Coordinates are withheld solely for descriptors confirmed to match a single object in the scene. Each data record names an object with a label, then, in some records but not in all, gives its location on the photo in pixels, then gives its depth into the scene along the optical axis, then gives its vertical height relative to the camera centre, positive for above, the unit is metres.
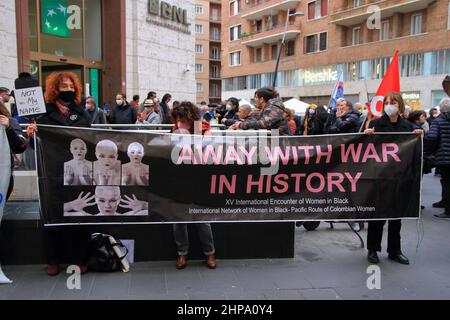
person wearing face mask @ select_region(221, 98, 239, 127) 10.76 +0.43
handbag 4.70 -1.41
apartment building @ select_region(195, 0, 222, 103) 75.50 +13.81
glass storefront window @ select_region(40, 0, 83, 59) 12.89 +2.96
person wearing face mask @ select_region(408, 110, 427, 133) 9.30 +0.23
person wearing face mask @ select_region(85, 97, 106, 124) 9.84 +0.34
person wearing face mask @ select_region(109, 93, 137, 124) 10.69 +0.28
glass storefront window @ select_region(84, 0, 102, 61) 14.35 +3.14
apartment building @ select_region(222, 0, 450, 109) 34.56 +7.90
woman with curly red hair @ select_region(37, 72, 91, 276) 4.58 +0.06
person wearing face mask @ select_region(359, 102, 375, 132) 6.01 +0.15
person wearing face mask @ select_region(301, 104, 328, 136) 11.13 +0.16
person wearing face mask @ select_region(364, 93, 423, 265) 5.07 -1.09
